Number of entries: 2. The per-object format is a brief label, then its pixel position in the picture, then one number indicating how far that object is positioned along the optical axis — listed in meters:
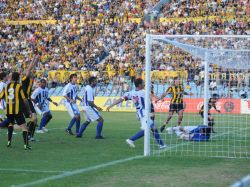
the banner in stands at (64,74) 40.97
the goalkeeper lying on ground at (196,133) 17.83
